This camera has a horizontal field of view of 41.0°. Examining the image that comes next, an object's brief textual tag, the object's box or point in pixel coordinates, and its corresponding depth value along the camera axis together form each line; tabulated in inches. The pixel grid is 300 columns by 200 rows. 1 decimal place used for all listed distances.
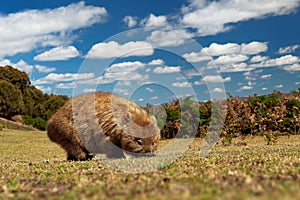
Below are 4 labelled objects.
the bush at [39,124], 2231.4
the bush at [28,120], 2237.9
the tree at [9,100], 2225.3
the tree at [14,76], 2637.8
